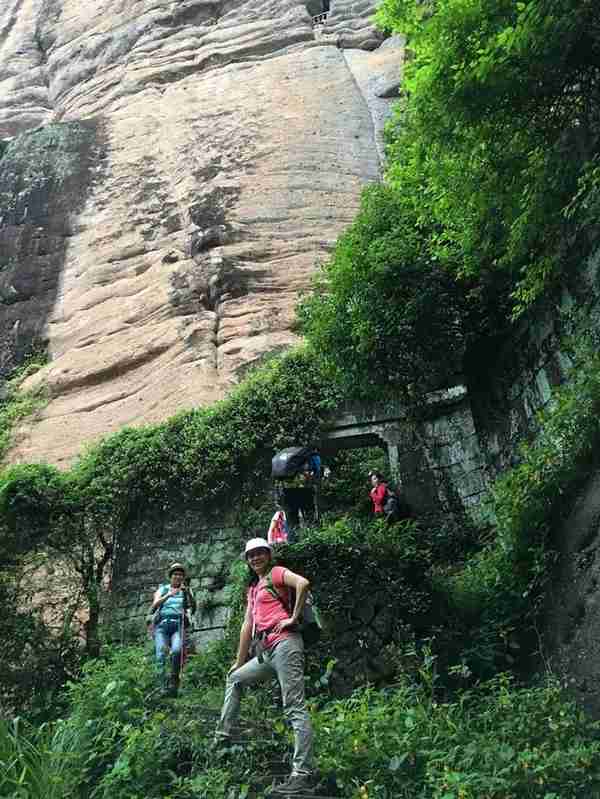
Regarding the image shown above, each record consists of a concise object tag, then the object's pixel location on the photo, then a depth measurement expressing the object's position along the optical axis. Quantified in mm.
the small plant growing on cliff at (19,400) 13422
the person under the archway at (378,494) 8796
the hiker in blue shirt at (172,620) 6742
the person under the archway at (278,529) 8086
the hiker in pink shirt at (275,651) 4406
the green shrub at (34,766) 5113
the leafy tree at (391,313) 9234
